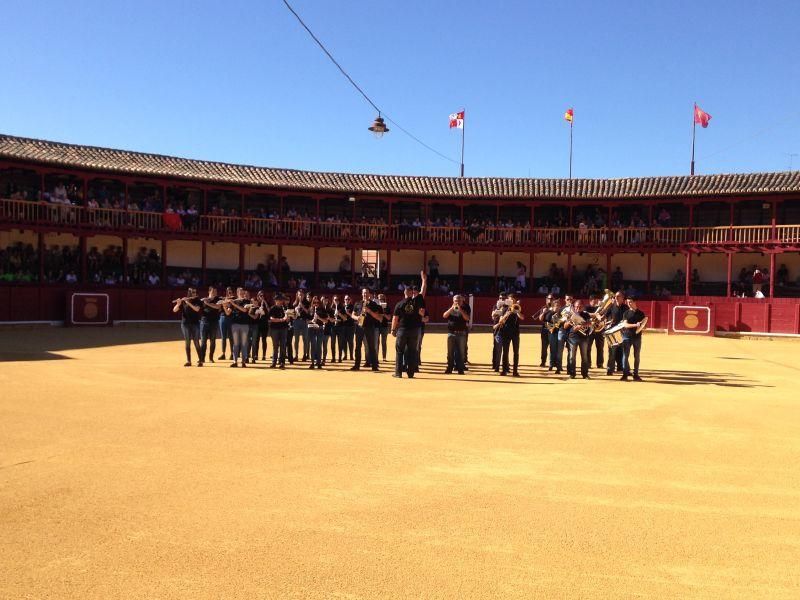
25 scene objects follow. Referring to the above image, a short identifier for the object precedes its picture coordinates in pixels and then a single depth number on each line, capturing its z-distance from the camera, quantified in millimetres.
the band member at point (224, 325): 15320
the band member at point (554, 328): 14653
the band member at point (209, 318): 14391
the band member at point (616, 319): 13766
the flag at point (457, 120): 43375
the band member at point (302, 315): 15062
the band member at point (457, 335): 13781
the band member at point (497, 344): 14258
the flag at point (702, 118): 39778
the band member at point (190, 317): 14016
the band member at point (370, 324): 13938
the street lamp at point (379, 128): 14273
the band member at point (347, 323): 15633
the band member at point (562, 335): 14247
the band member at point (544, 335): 15414
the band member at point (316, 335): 14523
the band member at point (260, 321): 14805
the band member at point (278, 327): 14312
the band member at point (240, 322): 14375
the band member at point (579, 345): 13766
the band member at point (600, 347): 15445
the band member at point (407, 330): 13000
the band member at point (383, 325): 14680
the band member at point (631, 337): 13234
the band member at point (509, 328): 13750
